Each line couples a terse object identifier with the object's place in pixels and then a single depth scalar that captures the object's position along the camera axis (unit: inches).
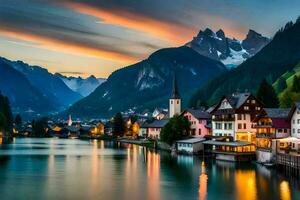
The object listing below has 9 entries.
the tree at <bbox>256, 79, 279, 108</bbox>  5376.5
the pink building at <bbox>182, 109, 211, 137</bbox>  5324.8
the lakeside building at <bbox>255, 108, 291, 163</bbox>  3612.9
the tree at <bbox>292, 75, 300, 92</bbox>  5846.5
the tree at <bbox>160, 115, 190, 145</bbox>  5137.8
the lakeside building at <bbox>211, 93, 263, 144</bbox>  4404.5
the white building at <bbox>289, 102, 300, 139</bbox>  3560.5
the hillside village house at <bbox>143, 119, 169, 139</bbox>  6963.6
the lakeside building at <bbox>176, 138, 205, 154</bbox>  4626.5
